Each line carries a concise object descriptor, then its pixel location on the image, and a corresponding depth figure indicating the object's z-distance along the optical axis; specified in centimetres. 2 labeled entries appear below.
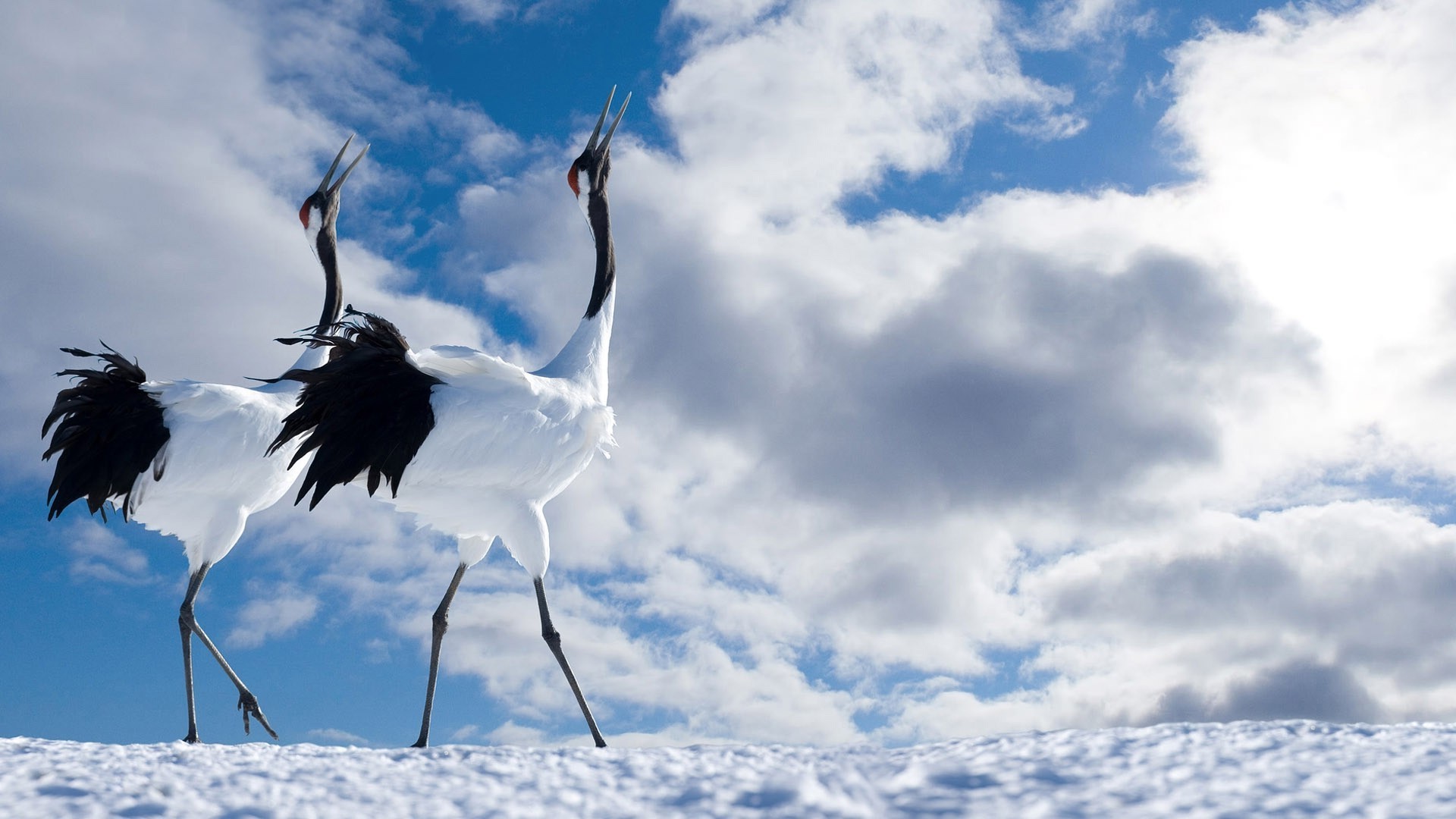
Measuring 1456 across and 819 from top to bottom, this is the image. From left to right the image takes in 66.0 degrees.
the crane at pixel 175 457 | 1054
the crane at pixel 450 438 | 880
